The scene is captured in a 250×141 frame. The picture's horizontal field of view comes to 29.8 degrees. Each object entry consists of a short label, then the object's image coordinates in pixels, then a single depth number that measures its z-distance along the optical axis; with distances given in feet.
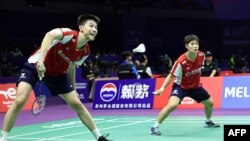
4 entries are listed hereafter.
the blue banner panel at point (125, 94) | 43.62
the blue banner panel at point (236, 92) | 39.45
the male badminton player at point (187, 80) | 25.73
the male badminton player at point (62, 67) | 19.63
